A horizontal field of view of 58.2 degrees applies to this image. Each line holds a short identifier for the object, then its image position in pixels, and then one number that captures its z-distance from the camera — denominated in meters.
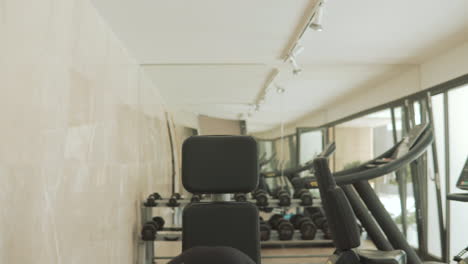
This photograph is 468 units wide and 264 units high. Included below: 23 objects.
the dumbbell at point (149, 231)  4.11
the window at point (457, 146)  4.45
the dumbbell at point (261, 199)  4.41
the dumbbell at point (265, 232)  4.34
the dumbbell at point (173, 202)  4.28
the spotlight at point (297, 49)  4.09
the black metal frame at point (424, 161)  4.46
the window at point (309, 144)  5.12
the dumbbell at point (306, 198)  4.38
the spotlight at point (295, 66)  4.50
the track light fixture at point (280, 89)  5.05
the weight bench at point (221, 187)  1.89
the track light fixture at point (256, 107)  4.75
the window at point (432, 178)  4.65
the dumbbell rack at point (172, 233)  4.32
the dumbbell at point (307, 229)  4.37
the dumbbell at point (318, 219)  4.53
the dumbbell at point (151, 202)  4.31
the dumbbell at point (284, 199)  4.39
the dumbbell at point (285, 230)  4.35
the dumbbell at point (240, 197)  4.42
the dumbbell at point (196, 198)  4.31
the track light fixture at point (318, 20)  2.99
